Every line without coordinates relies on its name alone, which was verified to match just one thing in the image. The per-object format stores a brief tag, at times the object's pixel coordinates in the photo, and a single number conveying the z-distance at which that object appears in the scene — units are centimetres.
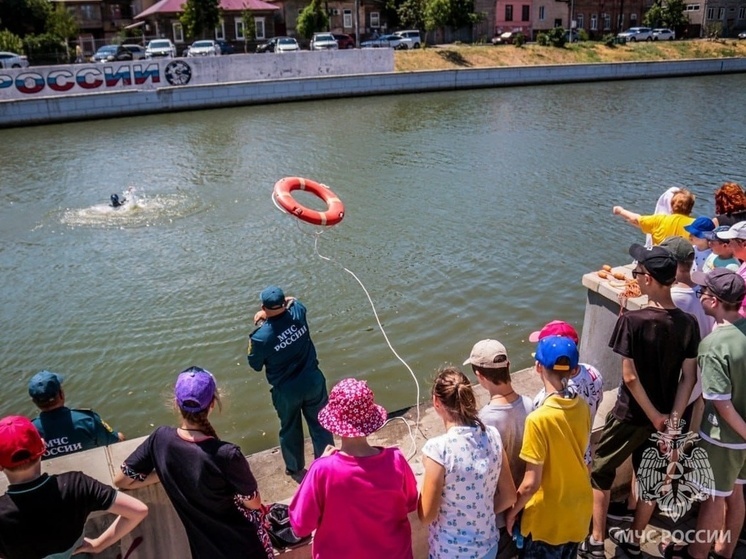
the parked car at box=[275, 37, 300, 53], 4369
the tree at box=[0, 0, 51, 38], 4978
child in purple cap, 305
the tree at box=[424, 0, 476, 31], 5234
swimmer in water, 1673
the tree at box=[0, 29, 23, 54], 4012
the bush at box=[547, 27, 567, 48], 4906
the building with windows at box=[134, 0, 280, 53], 5366
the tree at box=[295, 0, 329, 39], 5091
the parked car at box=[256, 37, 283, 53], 4688
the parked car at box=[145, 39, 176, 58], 4166
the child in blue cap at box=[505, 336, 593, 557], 334
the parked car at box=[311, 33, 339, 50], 4622
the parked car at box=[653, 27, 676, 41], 5539
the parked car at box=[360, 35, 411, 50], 4897
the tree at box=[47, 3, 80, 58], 5051
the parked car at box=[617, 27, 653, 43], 5400
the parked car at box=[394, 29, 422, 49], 4952
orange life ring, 838
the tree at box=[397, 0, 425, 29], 5825
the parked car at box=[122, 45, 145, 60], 4241
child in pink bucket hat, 298
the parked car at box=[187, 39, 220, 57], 4122
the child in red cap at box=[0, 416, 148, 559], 276
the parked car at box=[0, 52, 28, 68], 3581
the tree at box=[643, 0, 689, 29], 5881
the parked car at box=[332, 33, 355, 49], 4947
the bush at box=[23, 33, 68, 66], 4328
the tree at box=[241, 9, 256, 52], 5172
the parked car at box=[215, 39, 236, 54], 4595
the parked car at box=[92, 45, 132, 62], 4069
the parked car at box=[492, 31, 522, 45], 5184
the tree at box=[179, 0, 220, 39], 4784
